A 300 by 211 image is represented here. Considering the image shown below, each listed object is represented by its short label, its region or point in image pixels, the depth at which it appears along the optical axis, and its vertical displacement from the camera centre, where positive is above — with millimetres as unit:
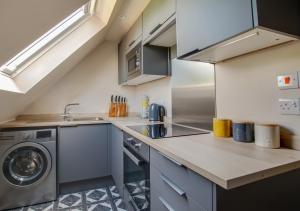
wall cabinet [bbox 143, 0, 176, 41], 1491 +893
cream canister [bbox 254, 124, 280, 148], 985 -146
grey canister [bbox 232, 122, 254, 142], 1123 -138
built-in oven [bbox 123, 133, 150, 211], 1306 -530
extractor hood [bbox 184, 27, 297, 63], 892 +373
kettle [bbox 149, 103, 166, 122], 2320 -30
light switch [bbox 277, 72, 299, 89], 960 +151
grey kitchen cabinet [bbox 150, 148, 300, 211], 686 -362
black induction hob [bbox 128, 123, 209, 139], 1377 -172
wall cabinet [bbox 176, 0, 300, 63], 812 +426
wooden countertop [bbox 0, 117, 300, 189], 651 -221
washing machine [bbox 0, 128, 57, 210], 1979 -625
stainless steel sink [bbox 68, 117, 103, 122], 2917 -101
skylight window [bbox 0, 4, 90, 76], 1768 +741
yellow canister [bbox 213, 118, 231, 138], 1288 -131
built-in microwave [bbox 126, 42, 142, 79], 2162 +645
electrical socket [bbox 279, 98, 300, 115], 957 +13
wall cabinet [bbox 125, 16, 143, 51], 2164 +1018
